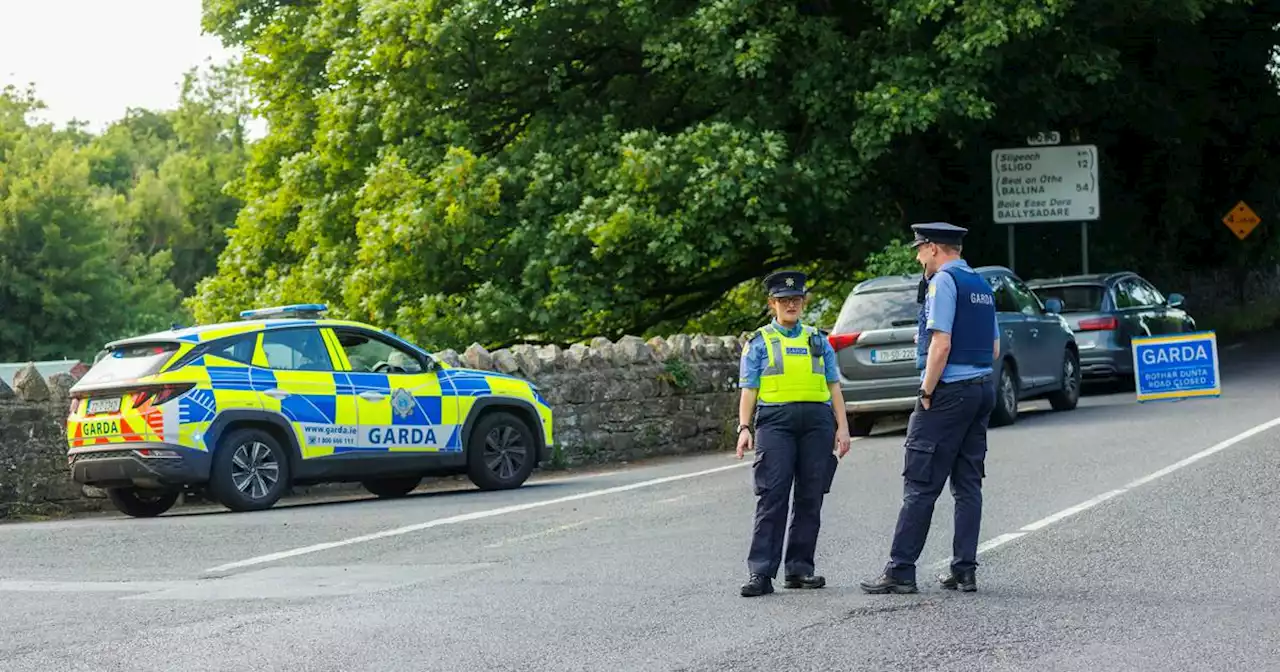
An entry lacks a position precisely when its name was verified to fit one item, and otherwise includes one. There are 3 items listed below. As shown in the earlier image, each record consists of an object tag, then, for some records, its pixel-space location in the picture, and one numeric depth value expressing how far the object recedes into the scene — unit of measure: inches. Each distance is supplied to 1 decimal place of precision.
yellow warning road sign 1584.6
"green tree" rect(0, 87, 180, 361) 2819.9
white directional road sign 1321.4
